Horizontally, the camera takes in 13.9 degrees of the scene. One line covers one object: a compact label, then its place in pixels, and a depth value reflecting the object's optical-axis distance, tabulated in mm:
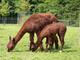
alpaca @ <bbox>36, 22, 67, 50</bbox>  15354
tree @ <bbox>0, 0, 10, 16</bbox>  51631
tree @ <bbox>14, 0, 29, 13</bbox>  57397
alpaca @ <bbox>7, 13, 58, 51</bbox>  15328
